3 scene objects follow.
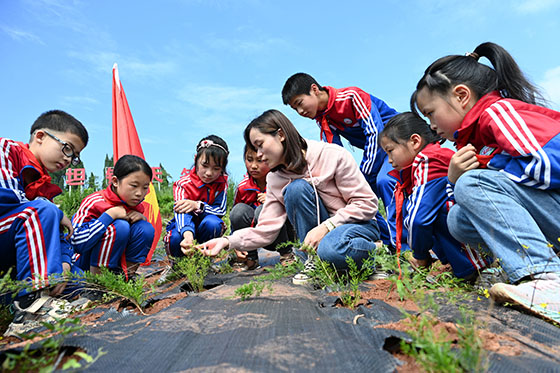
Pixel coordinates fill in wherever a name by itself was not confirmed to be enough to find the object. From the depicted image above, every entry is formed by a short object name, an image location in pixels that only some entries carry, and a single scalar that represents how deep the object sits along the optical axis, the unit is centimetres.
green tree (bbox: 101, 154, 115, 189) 2977
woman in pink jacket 283
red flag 611
